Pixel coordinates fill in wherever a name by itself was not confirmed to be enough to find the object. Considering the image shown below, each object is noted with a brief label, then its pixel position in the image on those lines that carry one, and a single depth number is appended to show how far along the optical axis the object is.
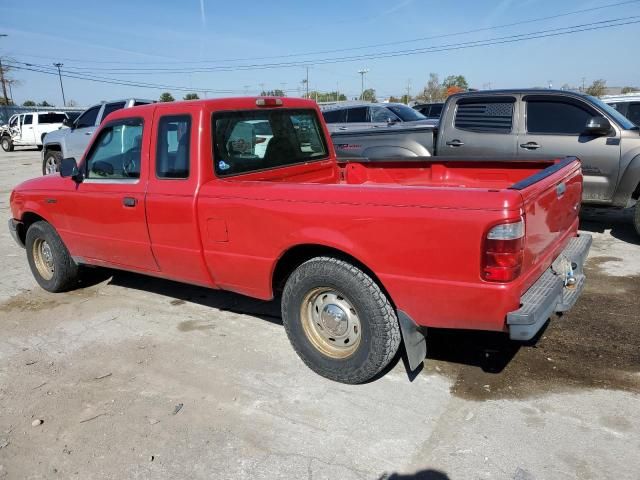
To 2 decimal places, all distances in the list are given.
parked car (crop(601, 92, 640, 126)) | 10.97
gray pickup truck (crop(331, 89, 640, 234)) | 6.23
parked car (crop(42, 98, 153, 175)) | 13.01
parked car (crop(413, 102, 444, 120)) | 17.77
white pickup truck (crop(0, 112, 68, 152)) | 25.14
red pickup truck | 2.73
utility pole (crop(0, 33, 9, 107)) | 58.91
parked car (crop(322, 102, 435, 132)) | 12.16
